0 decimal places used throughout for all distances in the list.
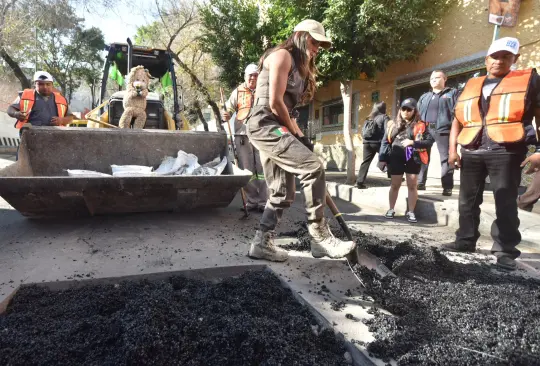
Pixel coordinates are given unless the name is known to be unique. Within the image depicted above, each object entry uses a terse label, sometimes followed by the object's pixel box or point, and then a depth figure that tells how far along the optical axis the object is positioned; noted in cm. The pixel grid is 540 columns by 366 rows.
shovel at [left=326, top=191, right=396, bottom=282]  237
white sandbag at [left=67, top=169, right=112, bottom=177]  363
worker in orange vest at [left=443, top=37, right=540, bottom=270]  272
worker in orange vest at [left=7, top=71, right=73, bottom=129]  479
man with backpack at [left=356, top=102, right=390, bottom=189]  645
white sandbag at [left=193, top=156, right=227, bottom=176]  410
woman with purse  438
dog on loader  543
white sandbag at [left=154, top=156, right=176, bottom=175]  411
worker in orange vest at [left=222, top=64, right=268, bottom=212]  455
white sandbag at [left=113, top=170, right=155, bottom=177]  370
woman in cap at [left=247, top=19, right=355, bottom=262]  248
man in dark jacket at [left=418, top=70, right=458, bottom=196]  515
